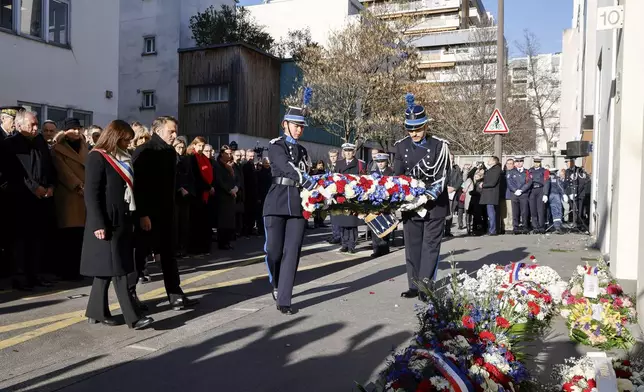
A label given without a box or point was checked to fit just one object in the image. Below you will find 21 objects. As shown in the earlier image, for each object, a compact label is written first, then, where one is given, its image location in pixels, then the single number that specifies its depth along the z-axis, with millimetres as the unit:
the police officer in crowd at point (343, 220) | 12539
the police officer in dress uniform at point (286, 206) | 6723
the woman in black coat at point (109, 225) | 5852
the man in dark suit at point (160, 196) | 6570
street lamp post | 19078
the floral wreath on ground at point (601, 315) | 5516
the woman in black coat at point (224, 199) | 12742
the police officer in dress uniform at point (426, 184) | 7395
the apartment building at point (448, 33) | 34812
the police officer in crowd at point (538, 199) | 17719
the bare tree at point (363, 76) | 31188
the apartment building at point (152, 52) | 34812
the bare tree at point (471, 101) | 41312
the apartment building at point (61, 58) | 15641
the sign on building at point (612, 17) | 8789
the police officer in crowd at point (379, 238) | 12148
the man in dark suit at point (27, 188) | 8062
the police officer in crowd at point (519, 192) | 17578
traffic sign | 17031
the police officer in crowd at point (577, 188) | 19781
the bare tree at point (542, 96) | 52750
